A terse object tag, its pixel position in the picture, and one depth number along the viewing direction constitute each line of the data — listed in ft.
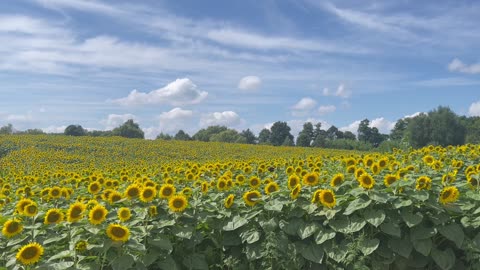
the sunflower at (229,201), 18.31
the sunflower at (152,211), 17.40
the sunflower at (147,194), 17.40
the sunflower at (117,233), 14.92
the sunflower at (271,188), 18.69
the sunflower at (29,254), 14.29
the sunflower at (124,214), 16.19
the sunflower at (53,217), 16.50
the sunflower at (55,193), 21.39
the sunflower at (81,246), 15.62
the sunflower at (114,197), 18.52
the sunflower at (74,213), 15.90
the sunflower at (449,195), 16.61
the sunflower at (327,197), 16.61
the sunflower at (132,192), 17.75
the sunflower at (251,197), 18.10
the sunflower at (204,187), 19.86
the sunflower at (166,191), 17.61
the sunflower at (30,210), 17.48
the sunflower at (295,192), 17.40
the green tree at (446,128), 233.96
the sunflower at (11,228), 15.84
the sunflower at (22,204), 17.83
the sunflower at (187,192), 19.52
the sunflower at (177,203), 17.26
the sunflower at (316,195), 16.97
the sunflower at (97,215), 15.48
